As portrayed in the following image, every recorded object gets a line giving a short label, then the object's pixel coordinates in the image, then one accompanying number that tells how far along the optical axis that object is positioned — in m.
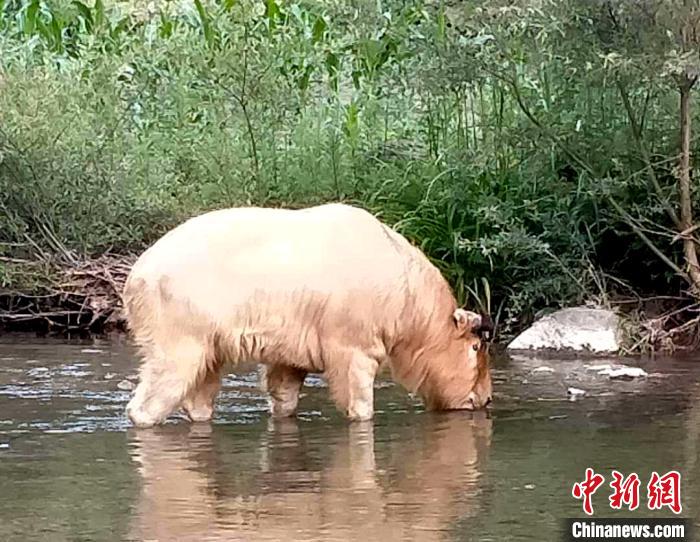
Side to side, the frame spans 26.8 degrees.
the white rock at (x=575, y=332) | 11.59
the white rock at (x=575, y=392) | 9.13
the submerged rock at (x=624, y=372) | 10.10
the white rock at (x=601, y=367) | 10.49
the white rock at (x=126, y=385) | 9.37
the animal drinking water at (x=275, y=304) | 7.79
